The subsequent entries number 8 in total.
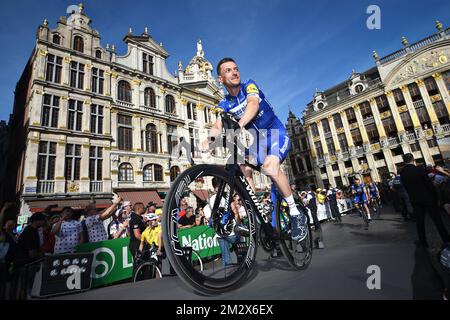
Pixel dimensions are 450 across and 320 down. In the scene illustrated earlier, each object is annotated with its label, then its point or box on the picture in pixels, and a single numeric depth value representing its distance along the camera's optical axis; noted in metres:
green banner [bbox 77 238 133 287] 5.15
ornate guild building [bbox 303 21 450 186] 33.69
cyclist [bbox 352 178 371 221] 9.24
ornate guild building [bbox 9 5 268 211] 17.20
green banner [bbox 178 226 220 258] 2.76
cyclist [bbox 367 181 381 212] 13.73
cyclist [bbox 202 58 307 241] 2.81
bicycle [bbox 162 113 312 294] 1.84
